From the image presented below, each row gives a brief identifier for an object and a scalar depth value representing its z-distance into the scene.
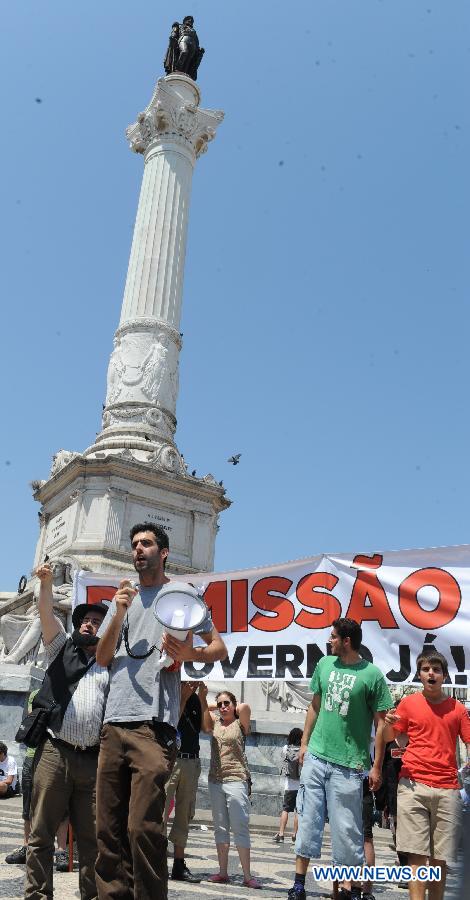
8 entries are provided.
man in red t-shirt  5.06
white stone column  23.81
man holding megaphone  3.69
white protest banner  7.06
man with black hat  4.29
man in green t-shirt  5.02
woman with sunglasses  6.53
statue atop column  30.50
